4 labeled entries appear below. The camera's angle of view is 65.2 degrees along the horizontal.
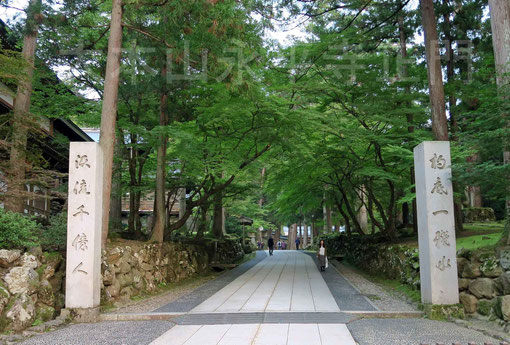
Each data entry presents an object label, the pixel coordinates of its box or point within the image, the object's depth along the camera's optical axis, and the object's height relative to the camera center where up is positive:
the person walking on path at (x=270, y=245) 27.12 -1.71
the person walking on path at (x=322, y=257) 15.56 -1.47
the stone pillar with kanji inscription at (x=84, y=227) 7.55 -0.09
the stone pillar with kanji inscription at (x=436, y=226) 7.45 -0.16
